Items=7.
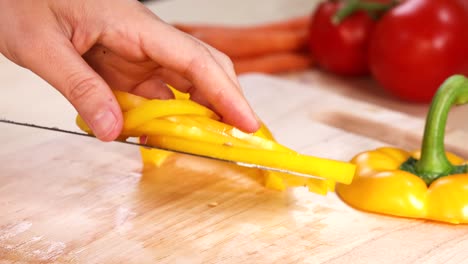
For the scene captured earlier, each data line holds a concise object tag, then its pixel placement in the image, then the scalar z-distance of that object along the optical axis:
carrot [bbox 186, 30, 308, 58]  0.73
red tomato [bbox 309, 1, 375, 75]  0.71
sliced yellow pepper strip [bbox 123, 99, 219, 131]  0.51
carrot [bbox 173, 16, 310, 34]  0.73
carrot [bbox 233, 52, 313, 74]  0.73
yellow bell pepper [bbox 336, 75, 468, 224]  0.51
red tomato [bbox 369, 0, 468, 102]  0.66
